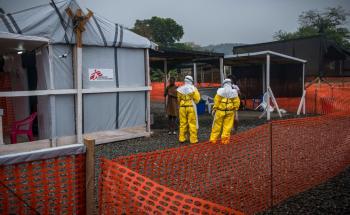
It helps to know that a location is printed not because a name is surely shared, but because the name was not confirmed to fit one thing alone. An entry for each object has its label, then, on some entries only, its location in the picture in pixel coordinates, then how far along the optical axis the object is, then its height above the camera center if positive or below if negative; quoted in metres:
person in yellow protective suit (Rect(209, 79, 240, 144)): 7.46 -0.47
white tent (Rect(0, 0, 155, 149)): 7.80 +0.51
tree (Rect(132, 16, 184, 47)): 65.76 +12.43
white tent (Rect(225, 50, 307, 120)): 14.02 +1.46
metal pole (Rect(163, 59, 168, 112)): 15.94 +1.03
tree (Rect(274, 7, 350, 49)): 56.16 +13.30
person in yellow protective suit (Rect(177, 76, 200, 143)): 8.62 -0.43
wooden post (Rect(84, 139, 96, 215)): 2.99 -0.74
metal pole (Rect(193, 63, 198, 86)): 17.91 +0.95
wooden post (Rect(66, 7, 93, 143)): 8.14 +0.84
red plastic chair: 8.03 -0.99
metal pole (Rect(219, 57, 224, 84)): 14.29 +1.00
